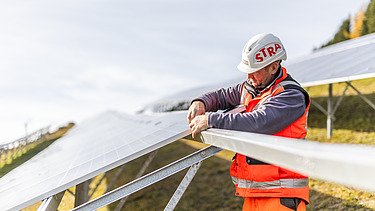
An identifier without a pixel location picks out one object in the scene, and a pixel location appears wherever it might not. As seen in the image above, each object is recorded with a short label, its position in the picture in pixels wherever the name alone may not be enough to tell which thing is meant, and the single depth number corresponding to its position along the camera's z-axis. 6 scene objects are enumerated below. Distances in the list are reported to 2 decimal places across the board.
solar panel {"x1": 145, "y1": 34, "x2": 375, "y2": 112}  9.02
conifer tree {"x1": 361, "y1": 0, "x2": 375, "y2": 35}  30.67
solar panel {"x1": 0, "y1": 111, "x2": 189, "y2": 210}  3.78
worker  3.49
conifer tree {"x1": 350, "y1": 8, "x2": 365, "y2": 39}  34.29
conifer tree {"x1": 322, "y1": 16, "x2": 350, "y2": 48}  35.28
